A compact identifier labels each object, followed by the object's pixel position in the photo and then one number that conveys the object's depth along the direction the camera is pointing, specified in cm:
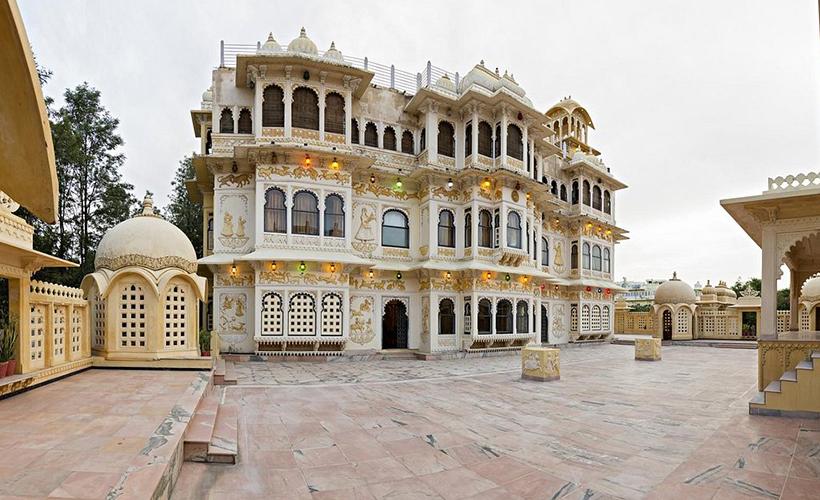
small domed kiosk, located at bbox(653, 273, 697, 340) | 2672
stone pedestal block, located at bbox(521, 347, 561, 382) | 1087
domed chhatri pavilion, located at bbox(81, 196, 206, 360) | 987
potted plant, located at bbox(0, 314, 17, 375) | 693
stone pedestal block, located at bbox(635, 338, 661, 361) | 1611
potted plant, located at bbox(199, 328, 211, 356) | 1273
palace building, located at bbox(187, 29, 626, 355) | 1449
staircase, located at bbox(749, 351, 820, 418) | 701
